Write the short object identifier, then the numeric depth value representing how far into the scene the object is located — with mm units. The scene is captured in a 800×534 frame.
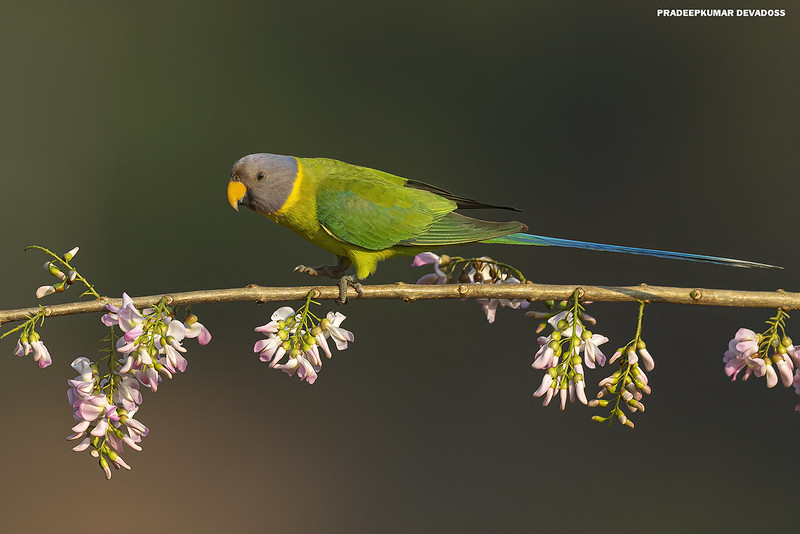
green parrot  6739
